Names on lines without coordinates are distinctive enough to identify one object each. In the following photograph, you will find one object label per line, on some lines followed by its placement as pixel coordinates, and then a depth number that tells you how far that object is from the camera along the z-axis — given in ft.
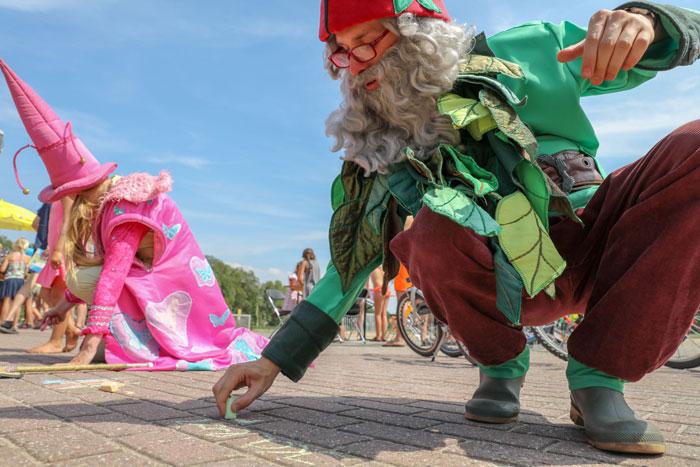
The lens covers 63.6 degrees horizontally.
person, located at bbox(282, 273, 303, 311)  34.35
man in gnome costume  4.81
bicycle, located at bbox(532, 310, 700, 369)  15.44
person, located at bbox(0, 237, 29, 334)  33.62
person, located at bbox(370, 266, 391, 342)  28.31
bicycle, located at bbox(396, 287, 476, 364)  18.31
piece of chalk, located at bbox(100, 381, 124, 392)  8.24
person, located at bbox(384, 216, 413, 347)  21.74
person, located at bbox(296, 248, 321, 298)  31.73
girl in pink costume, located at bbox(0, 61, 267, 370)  12.30
